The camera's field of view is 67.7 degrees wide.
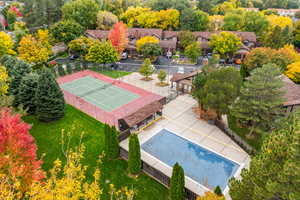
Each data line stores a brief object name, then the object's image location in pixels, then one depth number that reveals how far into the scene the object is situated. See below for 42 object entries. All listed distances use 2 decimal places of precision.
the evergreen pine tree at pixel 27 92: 28.52
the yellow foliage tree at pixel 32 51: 43.44
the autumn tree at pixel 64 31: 54.91
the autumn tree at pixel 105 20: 67.44
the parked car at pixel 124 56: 54.71
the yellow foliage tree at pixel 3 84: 22.53
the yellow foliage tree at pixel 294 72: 36.68
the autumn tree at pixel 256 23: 65.56
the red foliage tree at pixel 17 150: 14.01
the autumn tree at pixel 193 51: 51.09
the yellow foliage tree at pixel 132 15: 72.38
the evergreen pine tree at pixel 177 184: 17.14
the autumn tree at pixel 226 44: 52.66
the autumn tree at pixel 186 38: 58.06
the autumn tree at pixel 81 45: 49.00
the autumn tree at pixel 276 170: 10.80
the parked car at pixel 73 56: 53.70
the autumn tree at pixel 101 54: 45.50
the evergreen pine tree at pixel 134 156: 20.28
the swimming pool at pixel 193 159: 21.95
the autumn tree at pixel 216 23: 70.88
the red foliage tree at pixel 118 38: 53.12
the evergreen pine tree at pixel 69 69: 44.66
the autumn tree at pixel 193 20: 68.44
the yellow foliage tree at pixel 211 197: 13.76
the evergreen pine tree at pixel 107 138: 22.14
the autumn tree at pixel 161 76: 40.31
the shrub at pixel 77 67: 45.99
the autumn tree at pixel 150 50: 50.06
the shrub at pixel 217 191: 15.91
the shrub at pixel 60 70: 43.50
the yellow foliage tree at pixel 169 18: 70.79
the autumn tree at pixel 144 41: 52.76
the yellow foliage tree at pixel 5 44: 44.41
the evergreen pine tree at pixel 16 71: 29.83
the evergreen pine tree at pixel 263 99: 24.27
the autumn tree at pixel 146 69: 42.16
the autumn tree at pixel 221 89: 26.75
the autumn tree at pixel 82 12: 65.62
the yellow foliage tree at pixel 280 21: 67.31
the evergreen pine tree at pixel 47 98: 27.53
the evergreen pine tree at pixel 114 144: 22.09
